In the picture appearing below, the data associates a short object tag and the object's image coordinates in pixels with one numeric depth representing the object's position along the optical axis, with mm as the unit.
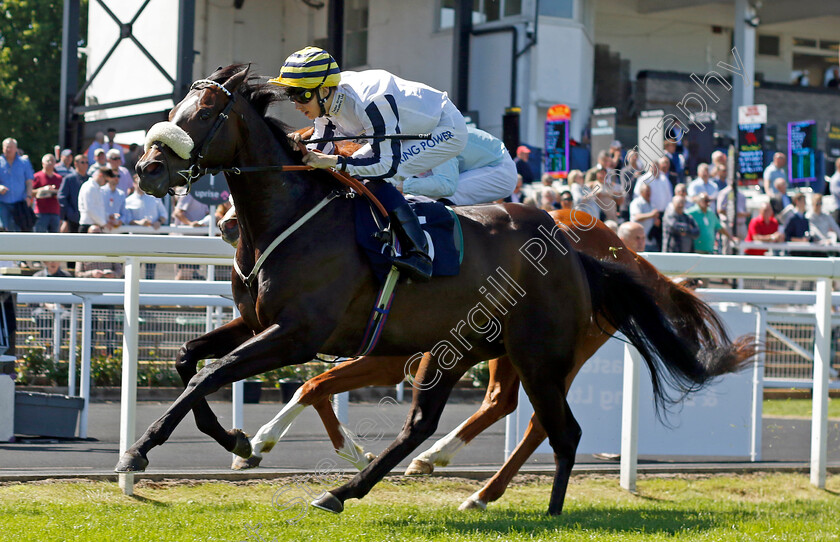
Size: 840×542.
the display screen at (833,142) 23938
